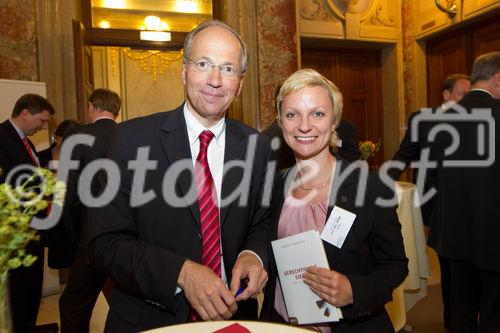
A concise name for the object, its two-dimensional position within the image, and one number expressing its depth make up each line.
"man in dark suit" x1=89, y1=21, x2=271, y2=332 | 1.31
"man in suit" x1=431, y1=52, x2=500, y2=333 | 2.83
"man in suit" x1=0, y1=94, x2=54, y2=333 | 3.10
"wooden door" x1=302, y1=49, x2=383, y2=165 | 7.28
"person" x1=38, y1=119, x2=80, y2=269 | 3.26
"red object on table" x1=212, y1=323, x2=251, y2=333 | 1.05
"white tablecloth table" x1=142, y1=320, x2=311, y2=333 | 1.08
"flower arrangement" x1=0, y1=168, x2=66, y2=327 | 0.73
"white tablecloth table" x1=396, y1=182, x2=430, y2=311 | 3.36
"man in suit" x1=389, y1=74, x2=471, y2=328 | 3.28
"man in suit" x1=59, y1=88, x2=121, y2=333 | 3.03
